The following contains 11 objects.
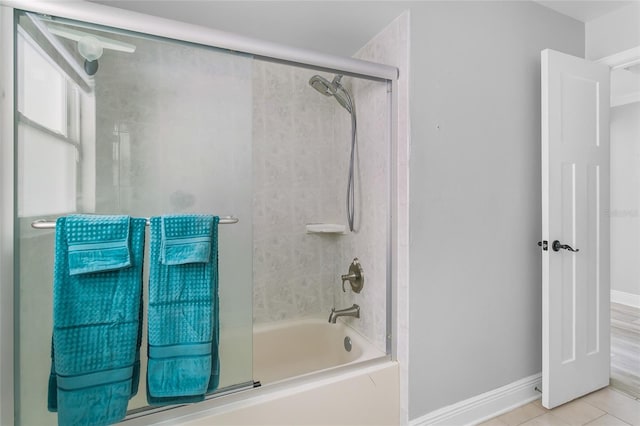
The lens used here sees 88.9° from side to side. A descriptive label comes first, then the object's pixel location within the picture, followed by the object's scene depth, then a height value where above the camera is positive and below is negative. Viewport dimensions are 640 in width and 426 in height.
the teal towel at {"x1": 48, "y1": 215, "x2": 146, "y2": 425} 1.04 -0.39
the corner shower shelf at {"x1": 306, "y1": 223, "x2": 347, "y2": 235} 2.17 -0.11
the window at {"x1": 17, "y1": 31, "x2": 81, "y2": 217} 1.09 +0.27
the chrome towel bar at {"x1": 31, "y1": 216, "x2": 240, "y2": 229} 1.08 -0.04
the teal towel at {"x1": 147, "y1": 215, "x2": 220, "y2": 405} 1.15 -0.39
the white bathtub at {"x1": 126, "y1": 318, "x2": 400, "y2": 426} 1.31 -0.83
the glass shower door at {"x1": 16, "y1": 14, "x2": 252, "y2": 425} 1.10 +0.23
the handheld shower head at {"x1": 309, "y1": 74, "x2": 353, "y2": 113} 2.00 +0.78
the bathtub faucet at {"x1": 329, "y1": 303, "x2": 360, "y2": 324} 2.02 -0.63
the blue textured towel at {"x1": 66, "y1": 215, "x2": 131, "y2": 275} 1.06 -0.11
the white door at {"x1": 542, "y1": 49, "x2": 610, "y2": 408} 1.81 -0.09
